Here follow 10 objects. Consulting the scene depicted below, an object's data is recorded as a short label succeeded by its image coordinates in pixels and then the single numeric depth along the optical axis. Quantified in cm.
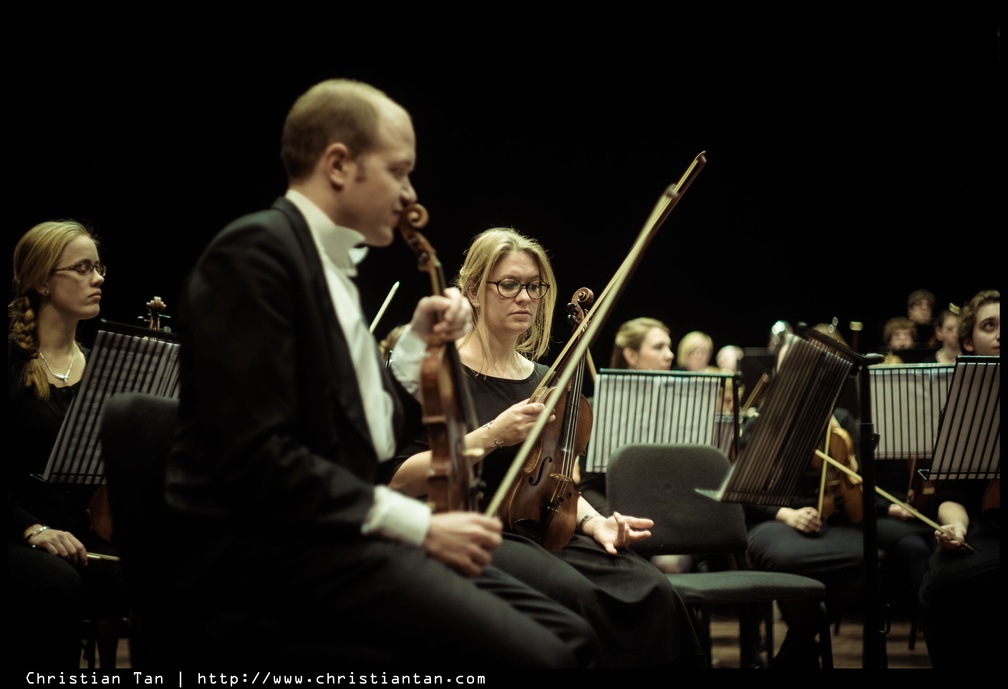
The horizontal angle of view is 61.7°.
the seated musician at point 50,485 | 211
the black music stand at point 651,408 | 347
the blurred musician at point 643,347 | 426
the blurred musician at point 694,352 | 570
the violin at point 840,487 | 351
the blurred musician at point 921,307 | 638
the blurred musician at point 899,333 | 553
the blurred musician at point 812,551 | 321
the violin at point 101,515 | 243
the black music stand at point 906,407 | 319
